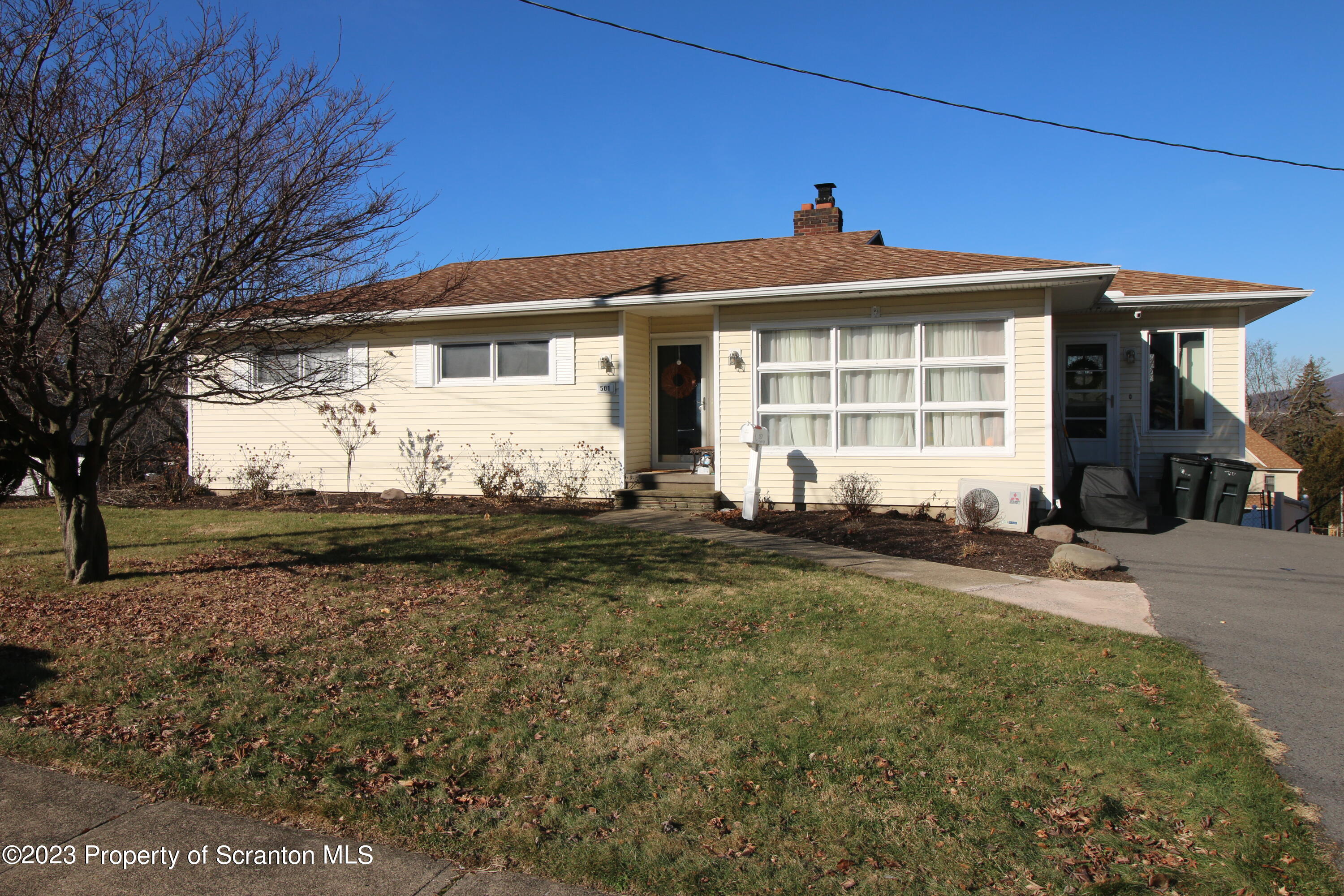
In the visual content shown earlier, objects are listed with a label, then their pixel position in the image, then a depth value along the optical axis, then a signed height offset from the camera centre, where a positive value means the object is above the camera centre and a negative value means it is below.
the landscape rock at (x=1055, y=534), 9.84 -1.08
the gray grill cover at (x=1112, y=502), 10.77 -0.78
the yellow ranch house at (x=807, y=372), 11.05 +1.02
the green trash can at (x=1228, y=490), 11.70 -0.69
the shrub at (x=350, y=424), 13.62 +0.31
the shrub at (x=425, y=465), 13.37 -0.34
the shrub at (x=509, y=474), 12.97 -0.48
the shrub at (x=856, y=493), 11.34 -0.69
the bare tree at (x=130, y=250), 6.06 +1.49
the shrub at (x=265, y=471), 14.11 -0.45
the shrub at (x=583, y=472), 12.69 -0.44
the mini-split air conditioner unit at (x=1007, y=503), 10.45 -0.76
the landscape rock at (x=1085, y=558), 8.29 -1.15
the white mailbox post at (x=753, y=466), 11.02 -0.32
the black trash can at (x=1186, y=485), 12.06 -0.64
